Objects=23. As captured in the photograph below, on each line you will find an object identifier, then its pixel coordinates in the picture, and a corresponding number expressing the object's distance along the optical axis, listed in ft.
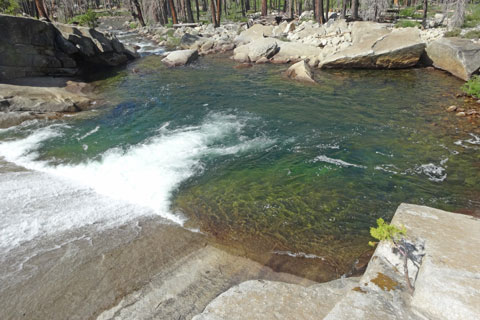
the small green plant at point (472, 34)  56.96
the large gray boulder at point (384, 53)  56.80
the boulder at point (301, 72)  55.01
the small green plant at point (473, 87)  40.51
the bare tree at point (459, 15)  65.87
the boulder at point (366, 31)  62.85
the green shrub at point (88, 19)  92.81
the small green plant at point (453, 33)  61.76
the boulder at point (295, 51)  71.45
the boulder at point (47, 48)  49.60
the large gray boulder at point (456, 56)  47.70
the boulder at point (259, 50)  74.08
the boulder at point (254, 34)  93.22
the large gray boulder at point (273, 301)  11.28
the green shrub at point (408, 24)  79.81
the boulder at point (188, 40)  94.89
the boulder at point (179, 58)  73.87
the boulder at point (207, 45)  90.17
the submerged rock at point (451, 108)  37.52
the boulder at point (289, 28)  95.32
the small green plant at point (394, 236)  12.57
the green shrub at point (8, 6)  57.77
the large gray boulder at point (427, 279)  10.00
